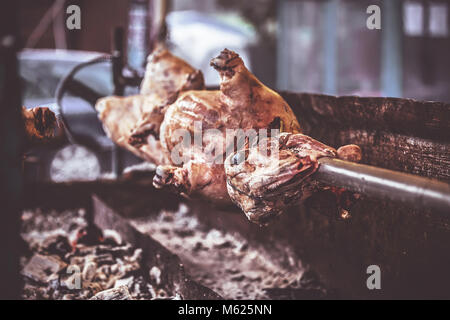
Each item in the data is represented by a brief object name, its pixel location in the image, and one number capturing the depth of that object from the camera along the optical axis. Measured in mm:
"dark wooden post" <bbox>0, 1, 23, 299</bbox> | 1169
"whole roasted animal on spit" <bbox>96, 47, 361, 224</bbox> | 1507
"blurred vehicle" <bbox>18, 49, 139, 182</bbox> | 4879
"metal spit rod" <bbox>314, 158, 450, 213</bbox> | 1032
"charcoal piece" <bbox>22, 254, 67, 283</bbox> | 2566
